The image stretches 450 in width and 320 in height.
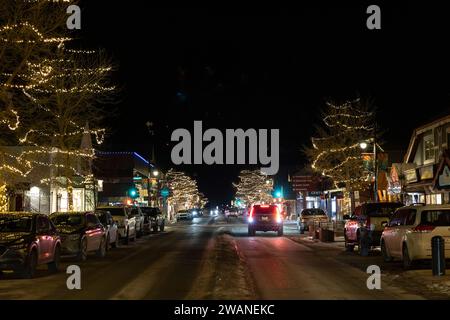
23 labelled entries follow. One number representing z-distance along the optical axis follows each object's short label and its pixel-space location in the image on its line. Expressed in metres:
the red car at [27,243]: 16.31
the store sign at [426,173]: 31.75
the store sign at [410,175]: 33.58
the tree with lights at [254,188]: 103.31
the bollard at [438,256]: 16.44
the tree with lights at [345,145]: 45.66
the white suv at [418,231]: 17.81
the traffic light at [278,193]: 75.38
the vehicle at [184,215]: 82.00
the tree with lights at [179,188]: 102.25
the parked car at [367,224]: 23.80
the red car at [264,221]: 39.00
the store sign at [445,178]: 27.27
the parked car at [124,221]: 31.62
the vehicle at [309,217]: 41.56
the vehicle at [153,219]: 41.59
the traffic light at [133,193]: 52.25
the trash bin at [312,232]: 35.62
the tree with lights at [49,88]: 21.22
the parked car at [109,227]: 26.20
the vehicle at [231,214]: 97.50
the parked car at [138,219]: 36.53
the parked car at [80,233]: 21.41
